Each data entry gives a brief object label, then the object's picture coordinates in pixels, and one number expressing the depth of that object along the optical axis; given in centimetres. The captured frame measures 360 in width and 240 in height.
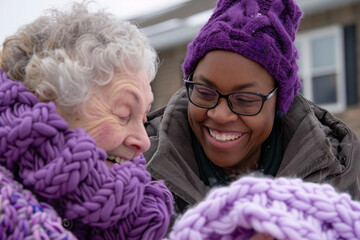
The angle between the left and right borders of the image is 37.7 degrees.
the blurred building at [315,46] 740
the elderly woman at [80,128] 106
